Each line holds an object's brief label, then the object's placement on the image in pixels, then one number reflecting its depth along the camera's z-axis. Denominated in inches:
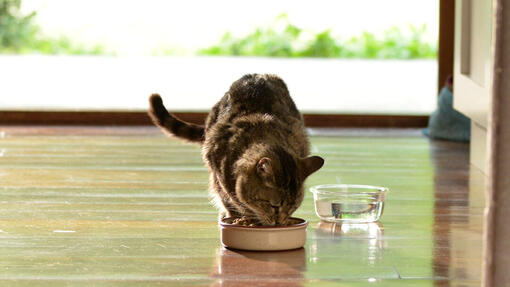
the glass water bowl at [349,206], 175.7
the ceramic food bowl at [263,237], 148.8
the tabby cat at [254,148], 148.6
